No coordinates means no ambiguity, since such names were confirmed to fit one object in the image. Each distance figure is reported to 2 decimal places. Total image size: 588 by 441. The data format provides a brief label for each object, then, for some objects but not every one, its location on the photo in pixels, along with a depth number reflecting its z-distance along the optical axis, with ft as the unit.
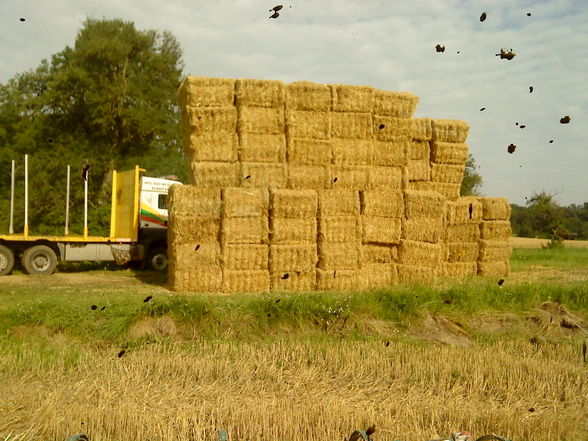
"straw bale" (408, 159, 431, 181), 51.39
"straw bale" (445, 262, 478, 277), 54.65
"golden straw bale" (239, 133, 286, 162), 45.55
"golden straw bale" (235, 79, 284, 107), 44.91
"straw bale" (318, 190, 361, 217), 45.16
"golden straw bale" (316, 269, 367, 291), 44.34
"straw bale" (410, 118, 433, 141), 52.18
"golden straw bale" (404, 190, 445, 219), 48.24
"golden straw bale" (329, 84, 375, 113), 46.75
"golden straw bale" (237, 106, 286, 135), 45.21
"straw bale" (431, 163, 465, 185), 53.52
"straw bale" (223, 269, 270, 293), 43.16
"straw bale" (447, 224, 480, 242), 54.95
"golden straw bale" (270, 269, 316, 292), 43.96
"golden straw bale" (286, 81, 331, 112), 45.93
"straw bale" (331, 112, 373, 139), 47.19
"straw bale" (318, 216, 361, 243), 44.93
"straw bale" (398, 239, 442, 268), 47.93
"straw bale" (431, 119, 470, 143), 53.06
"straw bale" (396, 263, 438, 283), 47.75
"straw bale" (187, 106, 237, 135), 44.60
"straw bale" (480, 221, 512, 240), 55.81
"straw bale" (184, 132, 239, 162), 45.01
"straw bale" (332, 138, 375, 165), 47.34
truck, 53.36
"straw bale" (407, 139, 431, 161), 51.98
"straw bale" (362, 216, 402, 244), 46.70
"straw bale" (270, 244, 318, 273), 44.01
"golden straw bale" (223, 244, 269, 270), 43.34
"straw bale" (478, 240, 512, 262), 55.26
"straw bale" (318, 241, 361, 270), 44.68
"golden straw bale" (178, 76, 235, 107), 44.29
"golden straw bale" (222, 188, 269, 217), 43.39
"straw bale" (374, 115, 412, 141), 48.34
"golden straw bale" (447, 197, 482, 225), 54.49
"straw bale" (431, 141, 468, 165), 53.21
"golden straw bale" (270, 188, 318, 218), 44.11
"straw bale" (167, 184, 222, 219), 43.04
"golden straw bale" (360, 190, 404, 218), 46.78
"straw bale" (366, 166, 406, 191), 48.08
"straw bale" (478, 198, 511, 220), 56.08
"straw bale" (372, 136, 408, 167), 48.49
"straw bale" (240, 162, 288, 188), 45.60
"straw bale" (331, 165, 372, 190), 47.29
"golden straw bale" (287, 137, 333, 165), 46.24
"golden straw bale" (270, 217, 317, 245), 44.09
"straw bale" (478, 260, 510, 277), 55.11
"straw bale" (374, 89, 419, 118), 48.19
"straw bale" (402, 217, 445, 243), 48.19
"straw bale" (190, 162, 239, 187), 44.93
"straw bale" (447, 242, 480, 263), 54.95
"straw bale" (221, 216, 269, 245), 43.27
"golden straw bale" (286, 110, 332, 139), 46.09
